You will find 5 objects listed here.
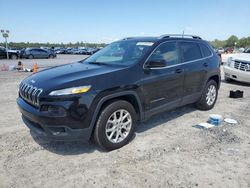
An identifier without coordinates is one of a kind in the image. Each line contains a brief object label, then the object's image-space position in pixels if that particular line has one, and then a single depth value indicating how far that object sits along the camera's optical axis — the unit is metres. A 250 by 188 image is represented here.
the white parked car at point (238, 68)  7.27
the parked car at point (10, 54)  21.31
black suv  2.59
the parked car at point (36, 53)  23.37
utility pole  20.15
